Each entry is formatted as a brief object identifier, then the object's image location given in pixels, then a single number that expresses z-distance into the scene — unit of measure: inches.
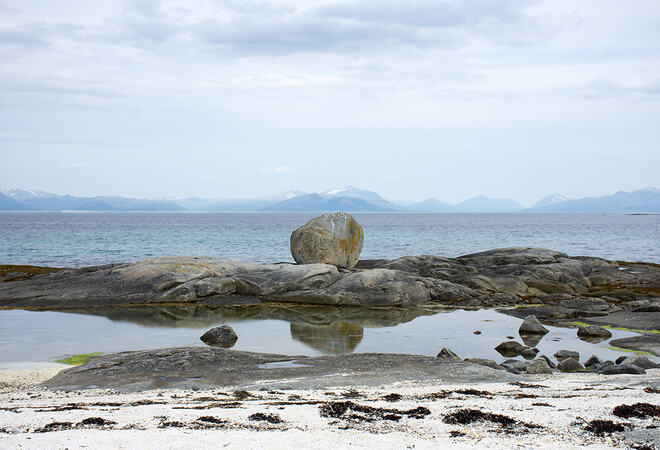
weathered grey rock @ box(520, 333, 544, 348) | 709.3
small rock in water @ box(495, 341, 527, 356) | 661.5
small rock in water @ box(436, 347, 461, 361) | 599.2
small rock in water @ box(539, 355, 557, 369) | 585.0
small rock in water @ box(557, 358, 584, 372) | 563.6
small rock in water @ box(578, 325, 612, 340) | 749.3
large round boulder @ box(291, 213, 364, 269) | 1246.3
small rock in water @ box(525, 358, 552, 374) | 541.0
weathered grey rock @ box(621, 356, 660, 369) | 569.3
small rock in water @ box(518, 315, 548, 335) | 767.1
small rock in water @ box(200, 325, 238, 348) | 696.4
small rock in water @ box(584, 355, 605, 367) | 580.1
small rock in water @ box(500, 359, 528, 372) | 555.0
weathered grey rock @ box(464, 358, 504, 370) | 559.5
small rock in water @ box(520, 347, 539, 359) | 645.4
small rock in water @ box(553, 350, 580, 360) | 625.9
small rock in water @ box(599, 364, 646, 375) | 526.3
